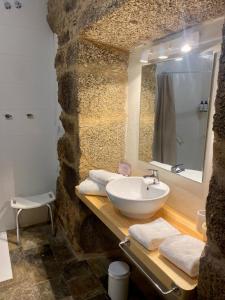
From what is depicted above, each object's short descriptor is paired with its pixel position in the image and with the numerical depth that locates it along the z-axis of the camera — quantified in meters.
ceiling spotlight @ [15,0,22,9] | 2.22
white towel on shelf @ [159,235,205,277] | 0.96
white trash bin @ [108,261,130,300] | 1.61
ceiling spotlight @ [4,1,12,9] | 2.18
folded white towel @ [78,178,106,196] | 1.80
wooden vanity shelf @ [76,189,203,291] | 0.97
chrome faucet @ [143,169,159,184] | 1.62
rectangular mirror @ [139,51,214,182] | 1.39
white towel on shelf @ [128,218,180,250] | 1.13
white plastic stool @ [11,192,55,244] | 2.31
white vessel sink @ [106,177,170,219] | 1.34
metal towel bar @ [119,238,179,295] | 0.94
